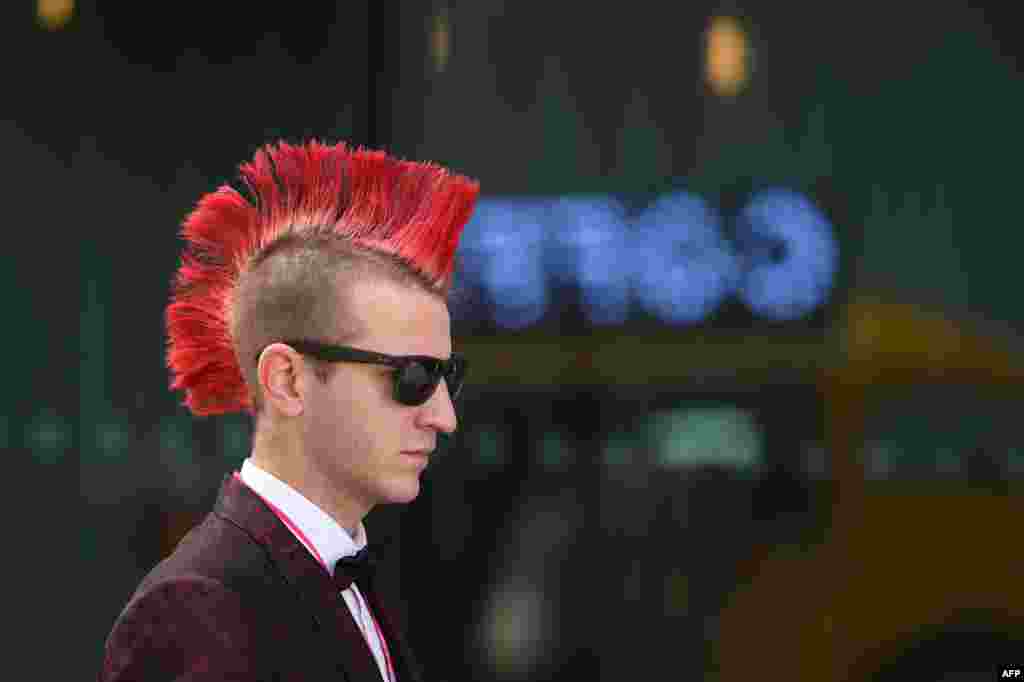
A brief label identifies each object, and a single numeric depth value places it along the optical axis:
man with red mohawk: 4.79
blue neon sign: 11.24
